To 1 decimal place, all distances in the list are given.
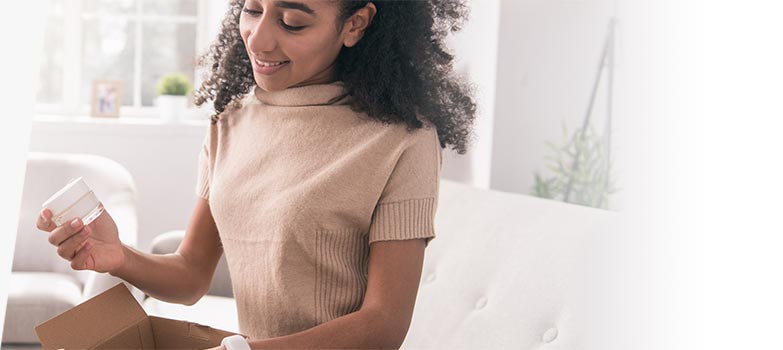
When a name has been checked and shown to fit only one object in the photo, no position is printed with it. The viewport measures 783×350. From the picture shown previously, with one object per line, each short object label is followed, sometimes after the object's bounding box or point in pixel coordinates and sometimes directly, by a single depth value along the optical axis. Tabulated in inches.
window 153.9
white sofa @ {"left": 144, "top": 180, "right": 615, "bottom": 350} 58.8
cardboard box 37.8
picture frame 148.6
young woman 40.6
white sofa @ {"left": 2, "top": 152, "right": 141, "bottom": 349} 99.7
